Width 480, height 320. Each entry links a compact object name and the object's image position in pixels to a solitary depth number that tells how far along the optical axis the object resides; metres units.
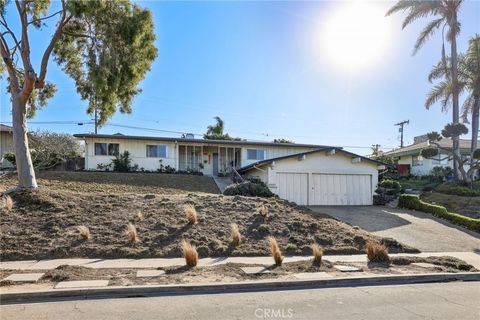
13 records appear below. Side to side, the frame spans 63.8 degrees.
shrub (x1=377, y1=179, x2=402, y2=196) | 23.34
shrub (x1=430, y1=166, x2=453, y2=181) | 31.11
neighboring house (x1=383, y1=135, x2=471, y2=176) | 35.19
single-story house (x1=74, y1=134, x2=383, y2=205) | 22.59
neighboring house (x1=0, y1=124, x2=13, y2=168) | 33.09
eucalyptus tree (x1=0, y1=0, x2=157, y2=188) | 13.31
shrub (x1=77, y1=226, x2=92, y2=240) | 10.53
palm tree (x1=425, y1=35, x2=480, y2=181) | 26.48
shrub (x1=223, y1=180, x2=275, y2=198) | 18.09
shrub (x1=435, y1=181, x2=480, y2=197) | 22.62
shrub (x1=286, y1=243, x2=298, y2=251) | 10.82
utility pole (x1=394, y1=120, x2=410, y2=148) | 55.48
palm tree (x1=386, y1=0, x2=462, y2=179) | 26.47
